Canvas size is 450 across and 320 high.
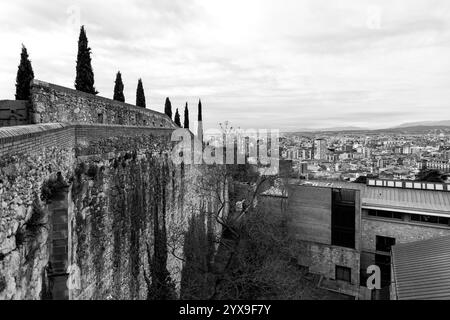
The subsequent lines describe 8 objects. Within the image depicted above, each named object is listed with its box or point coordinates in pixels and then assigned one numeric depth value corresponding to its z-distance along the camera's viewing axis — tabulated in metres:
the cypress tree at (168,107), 33.00
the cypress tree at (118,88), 22.16
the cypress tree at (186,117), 36.64
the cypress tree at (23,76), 13.30
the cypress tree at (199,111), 39.65
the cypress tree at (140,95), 25.77
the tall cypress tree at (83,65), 15.84
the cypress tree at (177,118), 35.61
